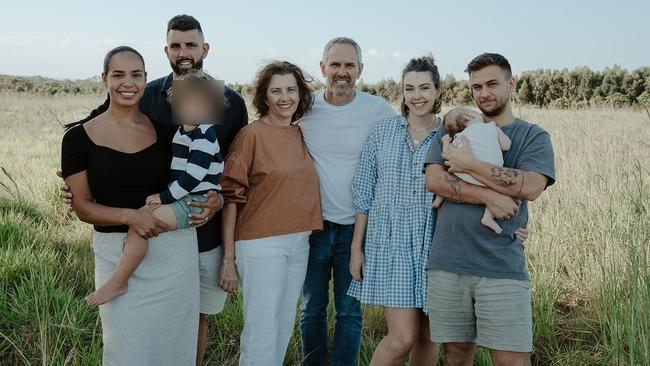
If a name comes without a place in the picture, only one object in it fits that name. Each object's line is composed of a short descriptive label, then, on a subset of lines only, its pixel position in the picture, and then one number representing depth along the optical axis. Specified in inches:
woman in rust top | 127.6
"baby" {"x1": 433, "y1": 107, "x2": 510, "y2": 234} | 110.4
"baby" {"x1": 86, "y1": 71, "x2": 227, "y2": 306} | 106.0
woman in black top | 106.2
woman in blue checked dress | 123.6
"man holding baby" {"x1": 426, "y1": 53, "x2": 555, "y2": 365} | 108.4
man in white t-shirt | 139.8
